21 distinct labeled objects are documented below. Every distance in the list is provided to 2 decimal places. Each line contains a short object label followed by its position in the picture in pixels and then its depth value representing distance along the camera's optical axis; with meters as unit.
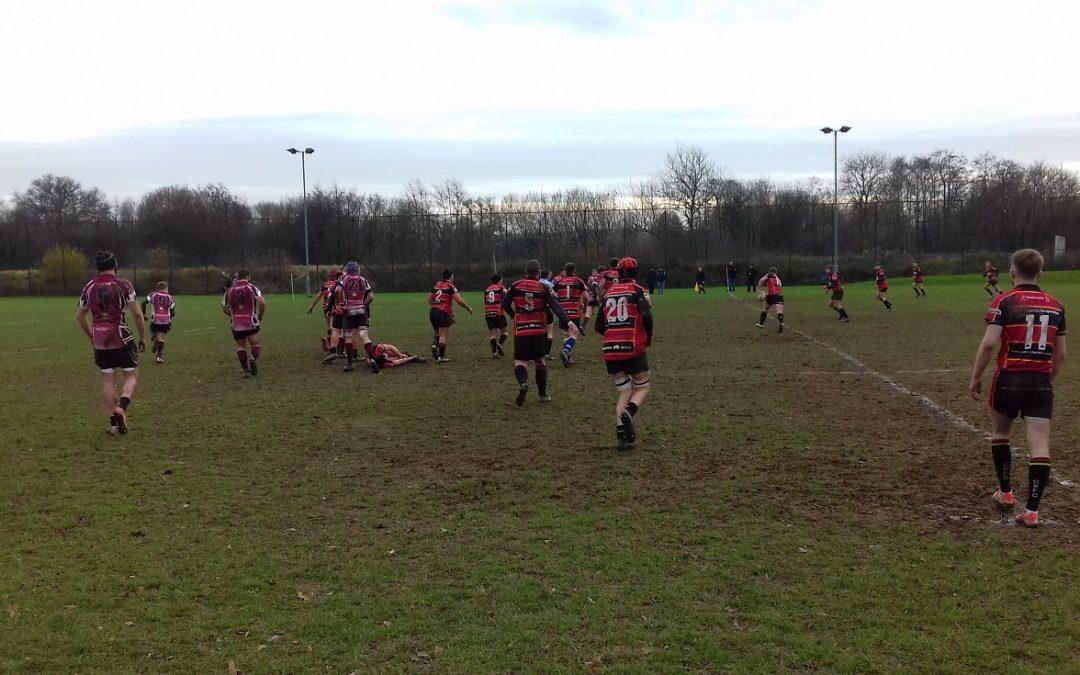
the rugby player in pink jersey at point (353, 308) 14.05
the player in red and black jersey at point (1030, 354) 5.47
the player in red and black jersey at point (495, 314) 15.95
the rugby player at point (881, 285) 26.50
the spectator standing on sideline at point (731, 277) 43.96
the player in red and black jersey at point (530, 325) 10.50
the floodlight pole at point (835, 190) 45.44
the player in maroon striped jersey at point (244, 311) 13.37
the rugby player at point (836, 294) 22.56
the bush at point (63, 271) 56.38
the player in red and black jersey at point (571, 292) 15.28
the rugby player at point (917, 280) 33.59
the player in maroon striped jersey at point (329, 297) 15.12
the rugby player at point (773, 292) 19.57
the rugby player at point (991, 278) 31.92
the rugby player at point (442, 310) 15.35
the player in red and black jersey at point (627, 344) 7.96
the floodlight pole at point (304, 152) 44.02
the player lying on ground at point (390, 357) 14.46
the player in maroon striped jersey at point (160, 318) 16.19
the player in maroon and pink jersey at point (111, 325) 8.75
